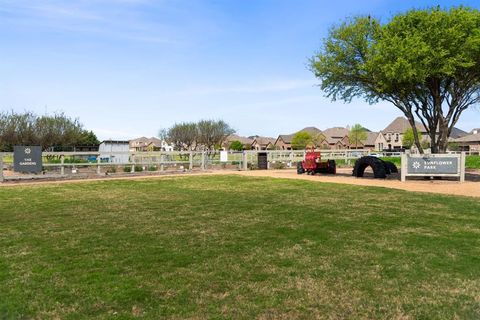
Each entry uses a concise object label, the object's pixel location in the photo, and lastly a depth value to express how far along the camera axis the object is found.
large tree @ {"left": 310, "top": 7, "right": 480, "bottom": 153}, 18.44
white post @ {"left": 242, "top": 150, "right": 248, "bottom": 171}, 29.67
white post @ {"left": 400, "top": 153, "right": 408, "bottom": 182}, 18.98
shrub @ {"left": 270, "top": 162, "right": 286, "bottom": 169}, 31.97
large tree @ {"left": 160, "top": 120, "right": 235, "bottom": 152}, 91.44
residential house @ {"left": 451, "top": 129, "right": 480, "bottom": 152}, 74.56
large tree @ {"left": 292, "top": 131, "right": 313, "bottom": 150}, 104.50
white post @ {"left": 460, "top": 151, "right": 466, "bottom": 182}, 18.42
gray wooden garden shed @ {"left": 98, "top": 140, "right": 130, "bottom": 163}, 45.03
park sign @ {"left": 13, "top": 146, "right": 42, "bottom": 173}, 20.75
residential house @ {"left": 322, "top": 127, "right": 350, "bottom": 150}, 108.25
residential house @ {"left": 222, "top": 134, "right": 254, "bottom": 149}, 128.68
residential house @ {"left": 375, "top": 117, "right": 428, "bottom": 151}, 91.81
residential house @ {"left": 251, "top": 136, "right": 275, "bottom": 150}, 129.31
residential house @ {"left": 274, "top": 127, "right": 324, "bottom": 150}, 115.55
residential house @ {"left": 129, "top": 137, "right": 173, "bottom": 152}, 136.40
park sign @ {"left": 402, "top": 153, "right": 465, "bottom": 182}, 18.61
